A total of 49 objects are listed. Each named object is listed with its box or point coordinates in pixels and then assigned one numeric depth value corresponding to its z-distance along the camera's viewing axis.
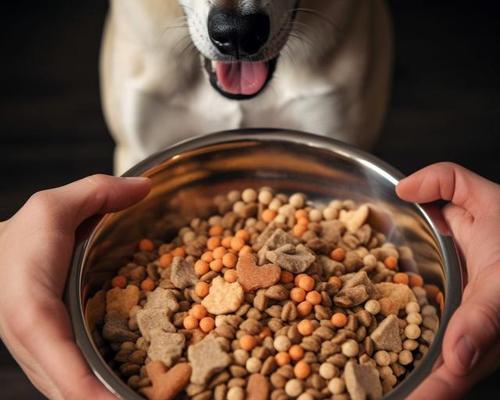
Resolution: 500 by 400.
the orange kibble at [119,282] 0.87
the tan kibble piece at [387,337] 0.78
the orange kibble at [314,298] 0.79
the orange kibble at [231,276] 0.83
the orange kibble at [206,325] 0.79
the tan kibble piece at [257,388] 0.73
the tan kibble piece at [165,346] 0.75
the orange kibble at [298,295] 0.79
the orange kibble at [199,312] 0.80
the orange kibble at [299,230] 0.90
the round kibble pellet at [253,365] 0.75
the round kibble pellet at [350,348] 0.76
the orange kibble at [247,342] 0.76
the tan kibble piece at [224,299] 0.79
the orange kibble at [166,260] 0.88
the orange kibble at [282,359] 0.76
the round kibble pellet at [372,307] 0.81
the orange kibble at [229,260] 0.85
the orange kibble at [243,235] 0.89
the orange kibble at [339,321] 0.78
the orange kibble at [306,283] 0.80
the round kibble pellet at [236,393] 0.73
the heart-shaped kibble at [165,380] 0.72
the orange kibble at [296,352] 0.76
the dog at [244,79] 1.04
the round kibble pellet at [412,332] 0.80
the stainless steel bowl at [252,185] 0.85
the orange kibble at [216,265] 0.85
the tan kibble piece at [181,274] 0.84
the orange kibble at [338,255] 0.87
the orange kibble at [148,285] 0.86
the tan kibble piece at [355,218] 0.91
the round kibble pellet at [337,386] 0.74
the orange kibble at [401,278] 0.86
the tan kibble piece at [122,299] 0.83
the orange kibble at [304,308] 0.79
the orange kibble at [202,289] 0.82
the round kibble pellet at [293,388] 0.74
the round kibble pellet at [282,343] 0.76
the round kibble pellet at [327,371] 0.75
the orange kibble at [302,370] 0.75
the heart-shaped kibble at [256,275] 0.80
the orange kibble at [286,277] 0.81
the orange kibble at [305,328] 0.77
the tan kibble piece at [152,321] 0.79
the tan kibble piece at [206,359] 0.73
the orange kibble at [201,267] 0.85
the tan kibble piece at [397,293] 0.83
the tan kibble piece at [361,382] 0.72
